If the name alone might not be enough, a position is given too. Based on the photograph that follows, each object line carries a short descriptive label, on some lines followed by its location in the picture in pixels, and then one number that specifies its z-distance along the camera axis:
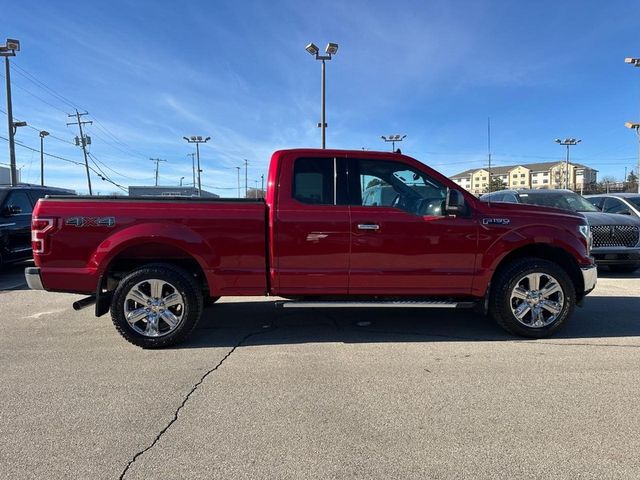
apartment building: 128.19
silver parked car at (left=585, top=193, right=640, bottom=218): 10.13
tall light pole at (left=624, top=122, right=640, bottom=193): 29.22
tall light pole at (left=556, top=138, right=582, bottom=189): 59.22
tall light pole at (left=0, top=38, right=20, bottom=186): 20.49
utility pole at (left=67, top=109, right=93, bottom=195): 51.34
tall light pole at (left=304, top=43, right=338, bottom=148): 19.64
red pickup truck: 4.47
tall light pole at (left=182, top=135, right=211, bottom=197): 56.78
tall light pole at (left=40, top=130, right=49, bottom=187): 53.92
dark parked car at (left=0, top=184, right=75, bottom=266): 8.88
